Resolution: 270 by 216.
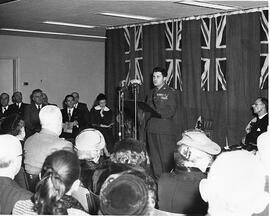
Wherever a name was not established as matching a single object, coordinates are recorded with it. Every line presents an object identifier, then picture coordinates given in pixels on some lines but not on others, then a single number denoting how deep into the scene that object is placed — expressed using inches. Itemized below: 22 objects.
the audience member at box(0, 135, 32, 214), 89.9
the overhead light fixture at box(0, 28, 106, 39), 348.5
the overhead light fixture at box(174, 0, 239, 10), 223.3
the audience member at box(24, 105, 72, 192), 130.3
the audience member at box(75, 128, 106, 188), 127.1
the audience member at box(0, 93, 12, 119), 325.7
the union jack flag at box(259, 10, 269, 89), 239.7
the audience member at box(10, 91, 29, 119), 324.1
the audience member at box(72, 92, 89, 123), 308.2
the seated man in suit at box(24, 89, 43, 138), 282.5
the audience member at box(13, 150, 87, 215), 65.5
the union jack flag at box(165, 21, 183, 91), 289.3
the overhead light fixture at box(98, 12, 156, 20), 263.0
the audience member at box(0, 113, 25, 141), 160.4
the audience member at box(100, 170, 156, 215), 55.6
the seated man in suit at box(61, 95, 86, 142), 290.8
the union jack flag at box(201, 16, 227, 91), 262.8
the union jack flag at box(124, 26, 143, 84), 318.0
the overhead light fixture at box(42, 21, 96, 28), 303.1
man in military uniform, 228.8
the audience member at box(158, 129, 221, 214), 98.3
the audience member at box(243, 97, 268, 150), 221.8
